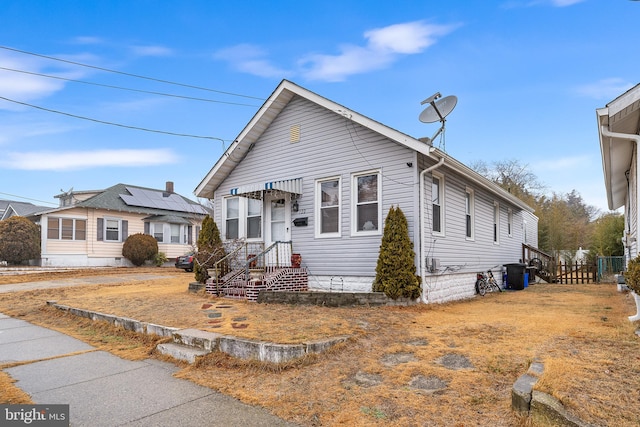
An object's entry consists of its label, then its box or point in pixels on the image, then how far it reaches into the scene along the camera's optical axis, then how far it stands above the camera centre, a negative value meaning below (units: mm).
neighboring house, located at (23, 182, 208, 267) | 23531 +865
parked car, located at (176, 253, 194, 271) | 23172 -1532
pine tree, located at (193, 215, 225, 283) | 11969 -372
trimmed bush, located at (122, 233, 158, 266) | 25344 -700
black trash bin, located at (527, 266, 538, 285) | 17453 -1741
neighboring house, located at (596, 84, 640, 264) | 6322 +1883
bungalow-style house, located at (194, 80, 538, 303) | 9445 +1169
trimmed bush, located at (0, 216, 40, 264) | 22469 -118
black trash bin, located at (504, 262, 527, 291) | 14555 -1526
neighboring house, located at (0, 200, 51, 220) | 31709 +2459
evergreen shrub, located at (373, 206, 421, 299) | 8711 -605
